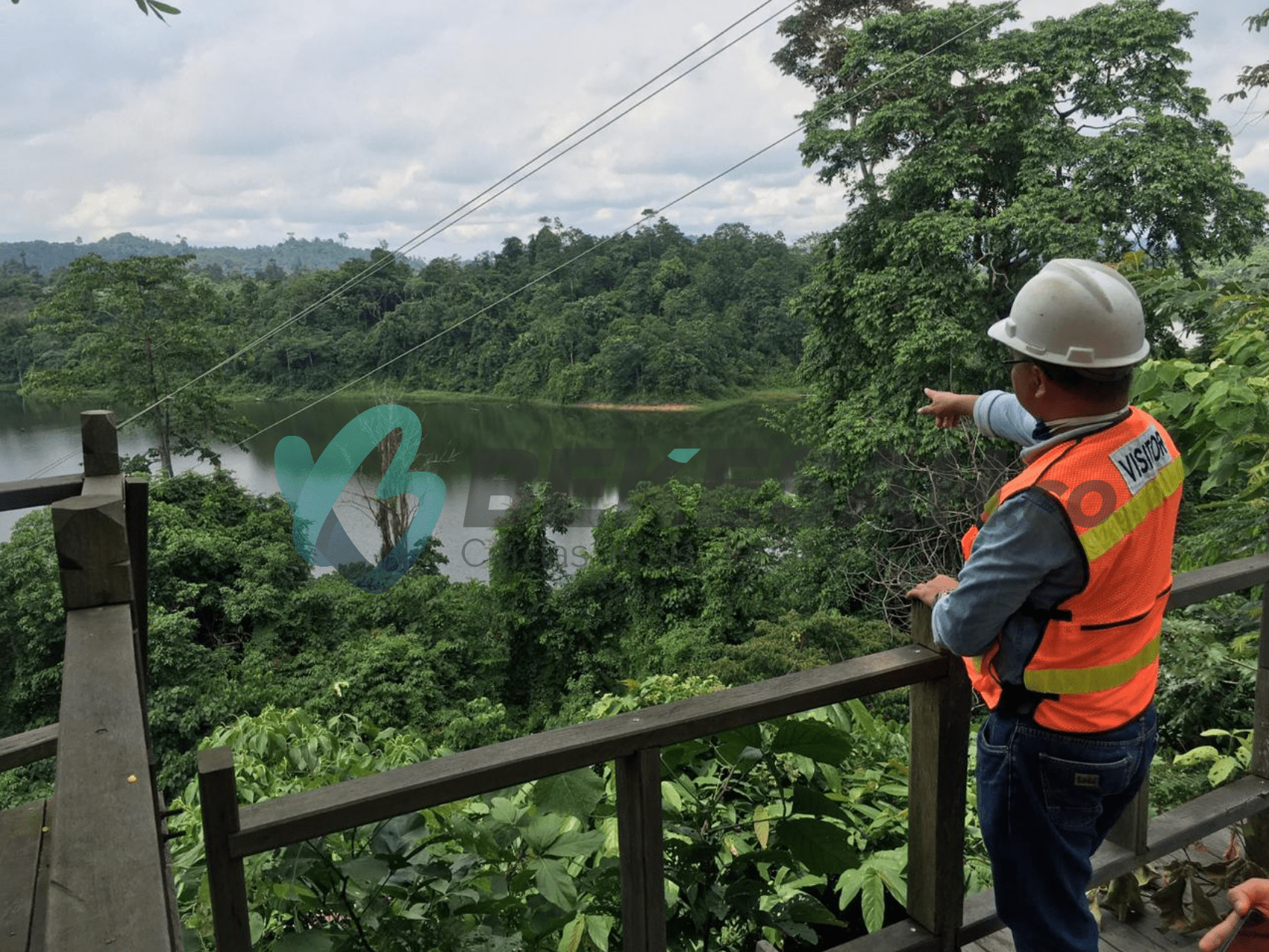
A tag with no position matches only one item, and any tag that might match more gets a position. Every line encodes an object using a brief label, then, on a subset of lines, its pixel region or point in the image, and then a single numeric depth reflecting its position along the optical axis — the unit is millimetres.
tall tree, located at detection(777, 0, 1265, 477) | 11070
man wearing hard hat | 978
